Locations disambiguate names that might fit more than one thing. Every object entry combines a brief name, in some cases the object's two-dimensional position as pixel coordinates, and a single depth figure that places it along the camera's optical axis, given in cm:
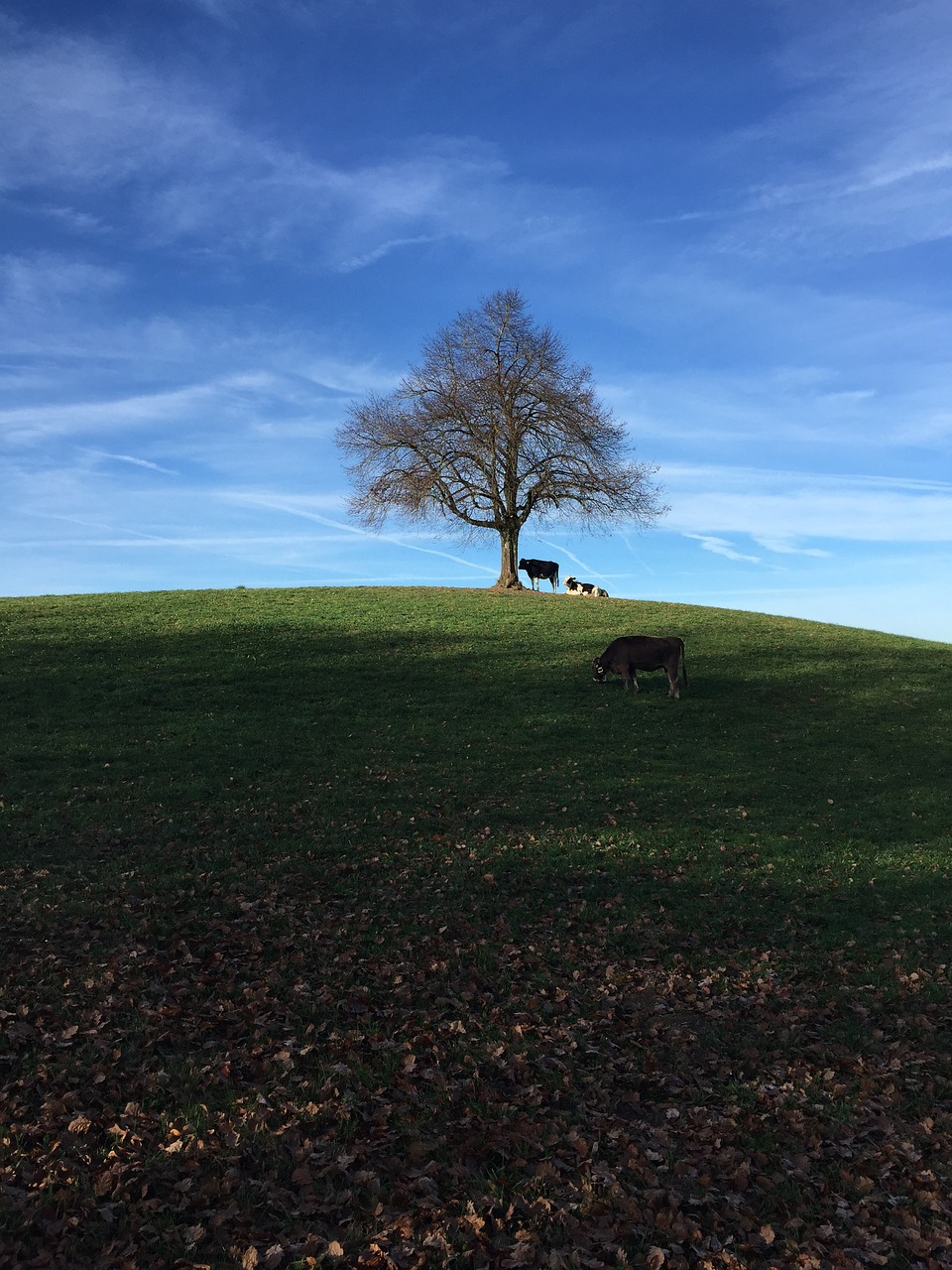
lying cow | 5266
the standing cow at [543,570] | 5456
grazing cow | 3045
